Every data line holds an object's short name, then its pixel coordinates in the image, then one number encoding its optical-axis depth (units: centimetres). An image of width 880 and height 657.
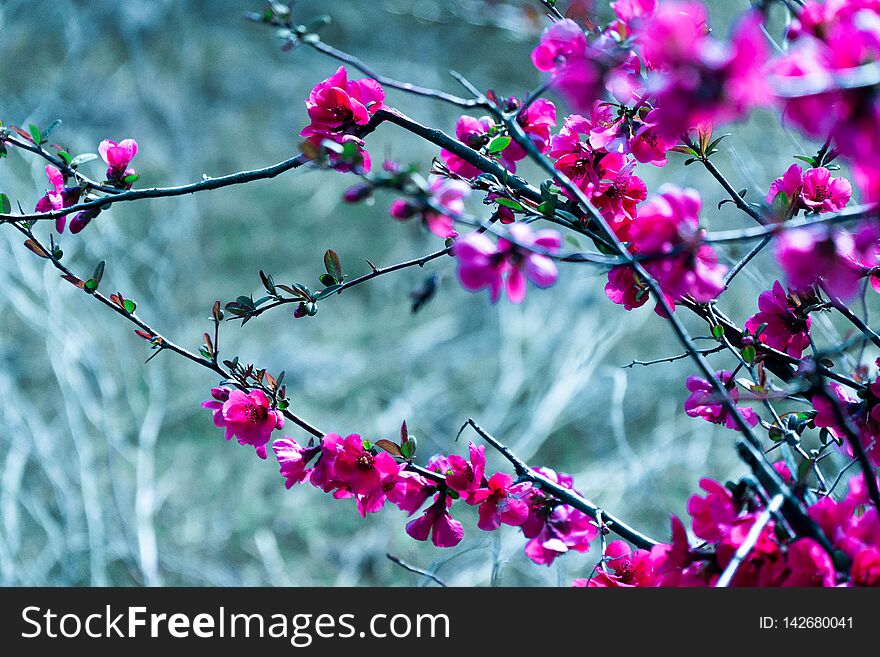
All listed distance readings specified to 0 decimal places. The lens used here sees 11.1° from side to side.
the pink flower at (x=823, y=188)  257
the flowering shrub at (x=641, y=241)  235
